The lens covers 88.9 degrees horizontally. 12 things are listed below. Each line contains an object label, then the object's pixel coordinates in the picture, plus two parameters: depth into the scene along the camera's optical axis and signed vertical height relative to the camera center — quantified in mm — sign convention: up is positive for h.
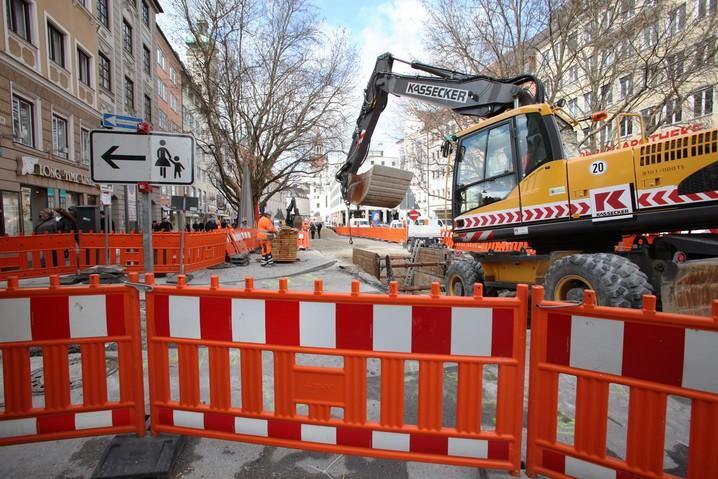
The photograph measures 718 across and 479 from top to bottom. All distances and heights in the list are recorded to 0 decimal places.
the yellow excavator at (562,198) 3818 +331
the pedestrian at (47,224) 10445 -113
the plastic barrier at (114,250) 9977 -819
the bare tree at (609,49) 13047 +7271
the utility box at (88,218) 12391 +77
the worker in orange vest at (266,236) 11891 -479
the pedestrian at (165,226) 18958 -261
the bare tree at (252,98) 21797 +8257
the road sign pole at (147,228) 3939 -79
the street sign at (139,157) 3863 +688
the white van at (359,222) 61231 +89
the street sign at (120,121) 4848 +1328
